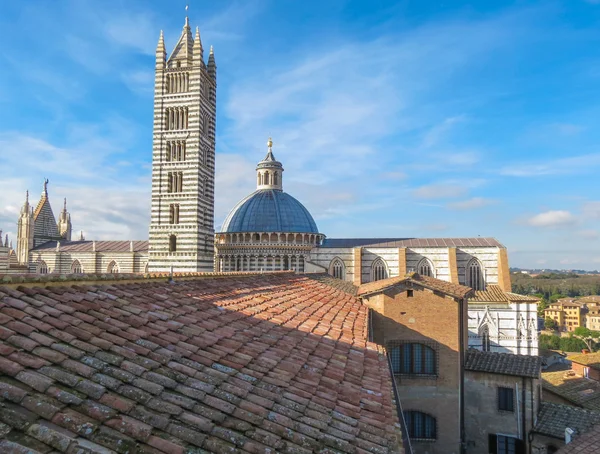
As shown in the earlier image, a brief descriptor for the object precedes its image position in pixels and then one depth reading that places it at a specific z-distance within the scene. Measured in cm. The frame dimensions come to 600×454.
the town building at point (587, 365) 2923
